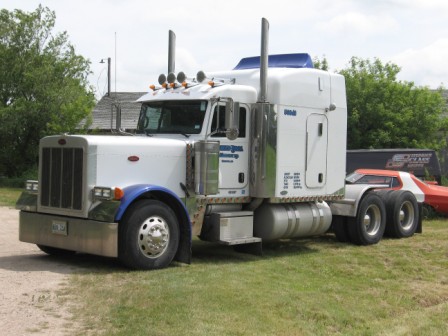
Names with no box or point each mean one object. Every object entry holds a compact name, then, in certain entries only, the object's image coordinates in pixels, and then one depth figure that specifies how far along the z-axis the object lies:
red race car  16.69
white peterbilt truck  9.42
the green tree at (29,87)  31.48
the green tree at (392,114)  31.41
